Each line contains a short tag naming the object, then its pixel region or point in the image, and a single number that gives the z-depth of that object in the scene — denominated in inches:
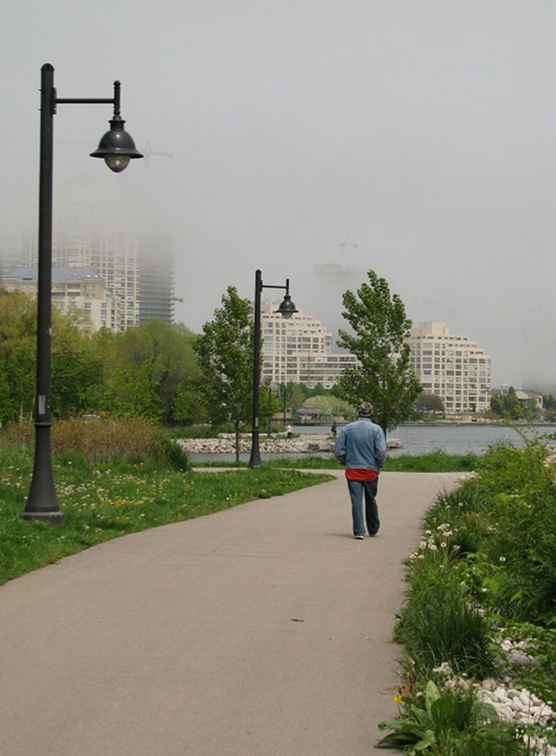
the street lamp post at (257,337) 1382.9
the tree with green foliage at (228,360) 1994.3
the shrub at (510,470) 563.6
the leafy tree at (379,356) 1838.1
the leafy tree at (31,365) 2967.5
